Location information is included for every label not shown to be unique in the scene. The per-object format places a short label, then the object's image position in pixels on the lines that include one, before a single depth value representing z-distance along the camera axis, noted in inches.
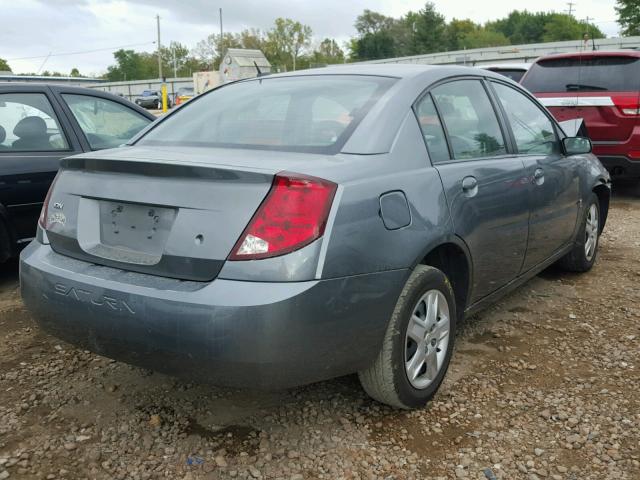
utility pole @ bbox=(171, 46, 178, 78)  4019.7
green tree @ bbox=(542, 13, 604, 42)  3606.1
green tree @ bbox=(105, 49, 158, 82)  4323.3
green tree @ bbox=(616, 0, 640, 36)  1895.9
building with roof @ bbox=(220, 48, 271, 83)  1450.5
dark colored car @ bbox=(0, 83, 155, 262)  181.3
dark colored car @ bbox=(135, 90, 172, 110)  1808.6
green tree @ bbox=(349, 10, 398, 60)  3951.8
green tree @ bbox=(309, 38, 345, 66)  4109.3
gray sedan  88.1
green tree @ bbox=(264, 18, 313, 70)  3998.5
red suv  289.7
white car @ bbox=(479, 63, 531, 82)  433.7
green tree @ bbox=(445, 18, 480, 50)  3796.8
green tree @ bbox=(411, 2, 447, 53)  3582.7
